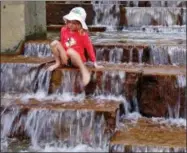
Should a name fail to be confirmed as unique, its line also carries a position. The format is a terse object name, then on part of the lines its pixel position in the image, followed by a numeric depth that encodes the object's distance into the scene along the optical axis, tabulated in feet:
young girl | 19.62
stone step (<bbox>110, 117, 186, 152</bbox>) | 14.88
